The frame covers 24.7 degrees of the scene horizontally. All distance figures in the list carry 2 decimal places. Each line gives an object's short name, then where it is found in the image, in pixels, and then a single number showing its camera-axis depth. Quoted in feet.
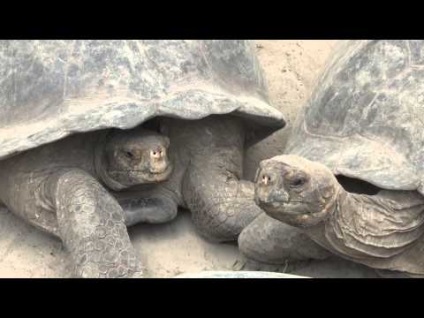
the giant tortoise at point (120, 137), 11.55
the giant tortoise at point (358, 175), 10.14
